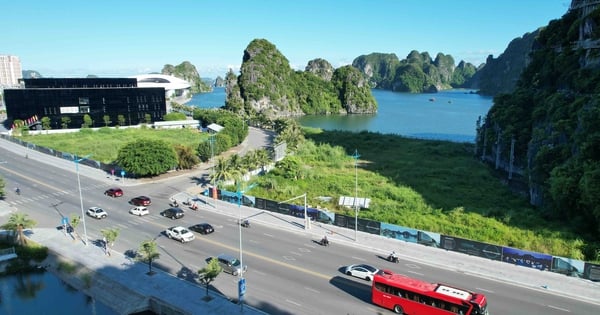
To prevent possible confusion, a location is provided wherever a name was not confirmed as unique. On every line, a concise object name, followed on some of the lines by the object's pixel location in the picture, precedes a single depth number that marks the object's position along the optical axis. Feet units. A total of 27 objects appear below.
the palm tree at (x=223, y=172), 207.00
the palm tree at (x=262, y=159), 239.09
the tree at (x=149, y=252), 112.47
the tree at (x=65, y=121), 388.00
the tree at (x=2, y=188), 186.92
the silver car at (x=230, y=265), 116.22
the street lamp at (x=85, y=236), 138.70
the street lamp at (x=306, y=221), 154.65
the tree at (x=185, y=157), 247.70
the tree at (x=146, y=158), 222.69
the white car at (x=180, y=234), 140.36
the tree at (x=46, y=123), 376.48
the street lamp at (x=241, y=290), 95.25
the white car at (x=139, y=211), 169.27
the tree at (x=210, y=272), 100.32
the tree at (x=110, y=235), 126.74
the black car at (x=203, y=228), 148.05
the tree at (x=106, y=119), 406.41
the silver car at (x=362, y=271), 113.09
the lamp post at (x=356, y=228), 146.17
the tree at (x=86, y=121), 397.39
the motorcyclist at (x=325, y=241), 139.33
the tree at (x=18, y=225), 133.49
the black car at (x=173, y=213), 165.58
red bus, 87.35
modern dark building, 380.17
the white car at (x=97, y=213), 165.37
